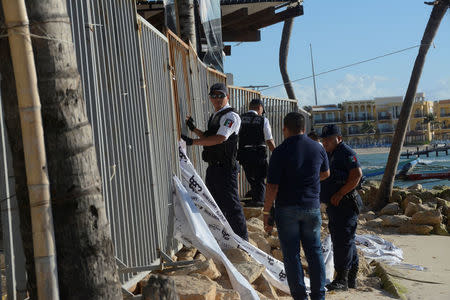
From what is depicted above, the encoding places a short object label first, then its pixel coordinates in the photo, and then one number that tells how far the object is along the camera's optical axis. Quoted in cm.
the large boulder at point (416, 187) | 2012
